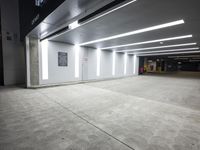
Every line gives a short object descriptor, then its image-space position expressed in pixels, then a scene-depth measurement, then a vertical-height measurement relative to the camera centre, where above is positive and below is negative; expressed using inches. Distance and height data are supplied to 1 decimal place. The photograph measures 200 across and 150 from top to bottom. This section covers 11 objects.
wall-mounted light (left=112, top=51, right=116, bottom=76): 472.9 +21.9
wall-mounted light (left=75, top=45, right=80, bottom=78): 347.6 +29.6
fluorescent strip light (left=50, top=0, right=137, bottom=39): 111.5 +64.9
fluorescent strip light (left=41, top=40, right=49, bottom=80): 276.4 +23.5
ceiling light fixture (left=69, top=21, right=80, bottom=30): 160.6 +65.4
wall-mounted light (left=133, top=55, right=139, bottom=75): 603.4 +23.8
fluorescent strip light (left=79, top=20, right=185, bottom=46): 165.8 +68.9
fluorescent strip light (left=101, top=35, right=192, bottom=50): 234.3 +68.3
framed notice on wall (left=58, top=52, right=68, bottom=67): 307.9 +26.7
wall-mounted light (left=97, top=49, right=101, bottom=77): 411.4 +28.4
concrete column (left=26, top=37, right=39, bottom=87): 250.1 +17.1
